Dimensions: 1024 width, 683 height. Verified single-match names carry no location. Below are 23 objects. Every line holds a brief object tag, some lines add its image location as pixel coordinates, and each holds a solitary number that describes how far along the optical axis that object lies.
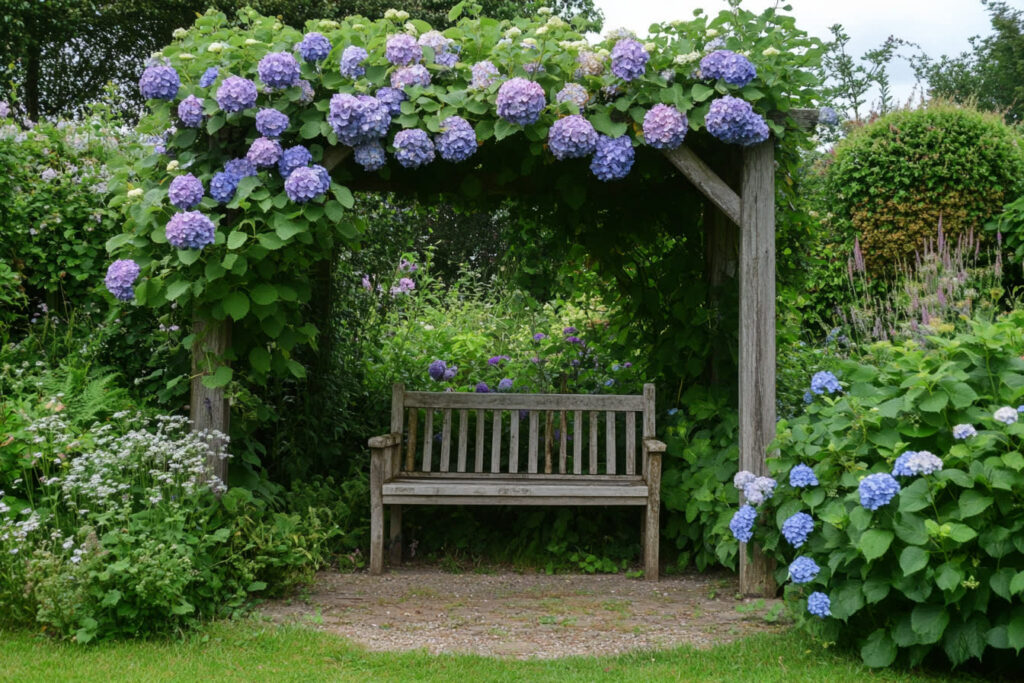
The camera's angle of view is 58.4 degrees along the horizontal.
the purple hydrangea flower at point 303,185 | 3.81
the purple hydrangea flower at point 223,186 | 3.89
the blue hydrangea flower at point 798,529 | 3.35
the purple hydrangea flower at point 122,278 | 3.82
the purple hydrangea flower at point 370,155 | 3.97
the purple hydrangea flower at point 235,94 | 3.81
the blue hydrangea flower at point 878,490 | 2.97
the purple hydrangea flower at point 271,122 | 3.86
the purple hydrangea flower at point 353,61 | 3.87
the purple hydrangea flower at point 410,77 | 3.93
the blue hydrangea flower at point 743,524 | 3.71
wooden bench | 4.67
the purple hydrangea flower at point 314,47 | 3.87
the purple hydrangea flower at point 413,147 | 3.88
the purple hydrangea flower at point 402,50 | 3.90
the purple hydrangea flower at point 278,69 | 3.82
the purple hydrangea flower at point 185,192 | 3.79
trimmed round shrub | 7.27
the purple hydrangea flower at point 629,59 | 3.88
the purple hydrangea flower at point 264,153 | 3.85
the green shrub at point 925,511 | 2.88
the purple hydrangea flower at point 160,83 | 3.87
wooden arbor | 4.25
